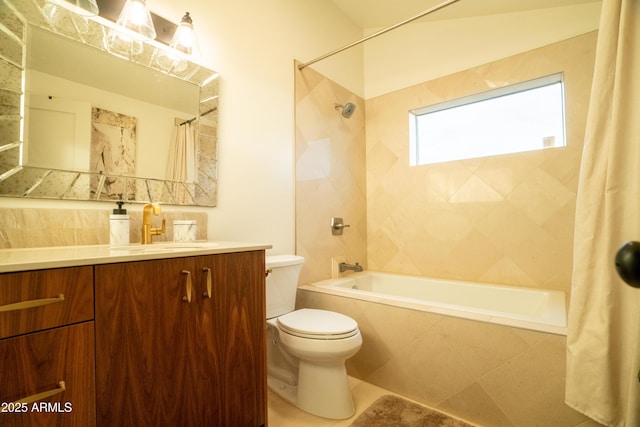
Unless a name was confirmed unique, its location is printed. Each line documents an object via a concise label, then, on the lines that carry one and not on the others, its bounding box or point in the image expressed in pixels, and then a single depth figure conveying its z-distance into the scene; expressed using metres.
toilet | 1.38
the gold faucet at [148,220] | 1.23
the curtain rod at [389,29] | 1.51
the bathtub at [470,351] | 1.24
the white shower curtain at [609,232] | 0.94
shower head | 2.33
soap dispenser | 1.14
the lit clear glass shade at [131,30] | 1.24
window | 2.00
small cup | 1.38
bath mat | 1.38
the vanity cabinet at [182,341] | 0.77
